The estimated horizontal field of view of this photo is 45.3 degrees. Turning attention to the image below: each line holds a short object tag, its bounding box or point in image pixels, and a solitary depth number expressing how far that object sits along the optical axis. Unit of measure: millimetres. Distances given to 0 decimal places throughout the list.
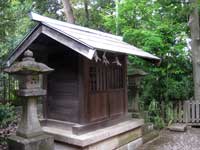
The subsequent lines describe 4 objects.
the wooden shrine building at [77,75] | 4664
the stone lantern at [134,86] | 7016
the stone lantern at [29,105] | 3979
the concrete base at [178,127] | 7715
